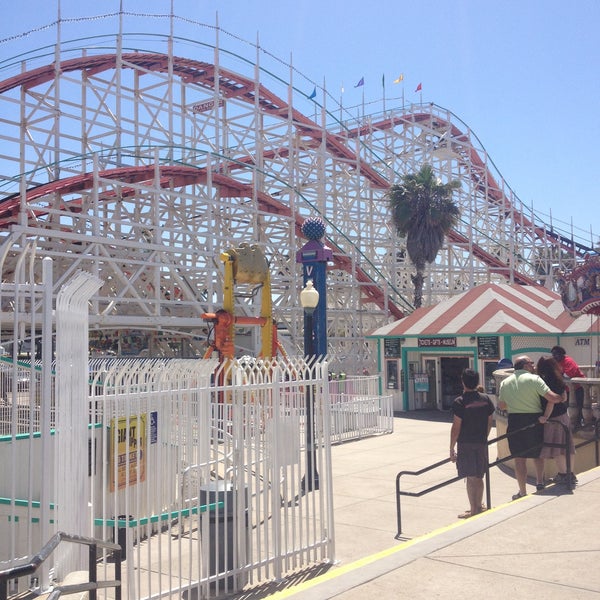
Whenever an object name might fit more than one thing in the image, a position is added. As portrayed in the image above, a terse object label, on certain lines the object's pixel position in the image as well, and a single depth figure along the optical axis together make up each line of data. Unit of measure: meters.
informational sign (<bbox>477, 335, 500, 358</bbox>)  17.83
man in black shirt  7.03
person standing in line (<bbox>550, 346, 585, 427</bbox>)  10.16
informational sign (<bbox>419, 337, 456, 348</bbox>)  18.97
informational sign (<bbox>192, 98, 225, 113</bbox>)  25.62
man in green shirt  7.61
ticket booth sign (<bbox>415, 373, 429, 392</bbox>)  19.90
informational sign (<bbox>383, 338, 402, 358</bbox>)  20.33
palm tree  26.38
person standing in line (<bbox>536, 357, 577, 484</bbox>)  7.57
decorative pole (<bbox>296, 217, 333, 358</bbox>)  11.01
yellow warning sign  4.98
